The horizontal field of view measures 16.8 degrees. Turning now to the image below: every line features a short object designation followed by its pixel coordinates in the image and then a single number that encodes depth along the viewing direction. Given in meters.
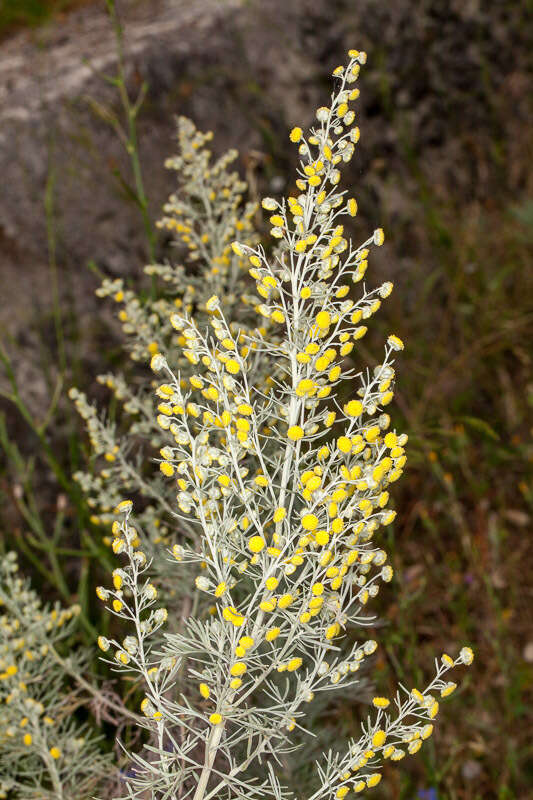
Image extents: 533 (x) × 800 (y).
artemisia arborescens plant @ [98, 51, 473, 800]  0.66
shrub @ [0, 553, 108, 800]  0.78
